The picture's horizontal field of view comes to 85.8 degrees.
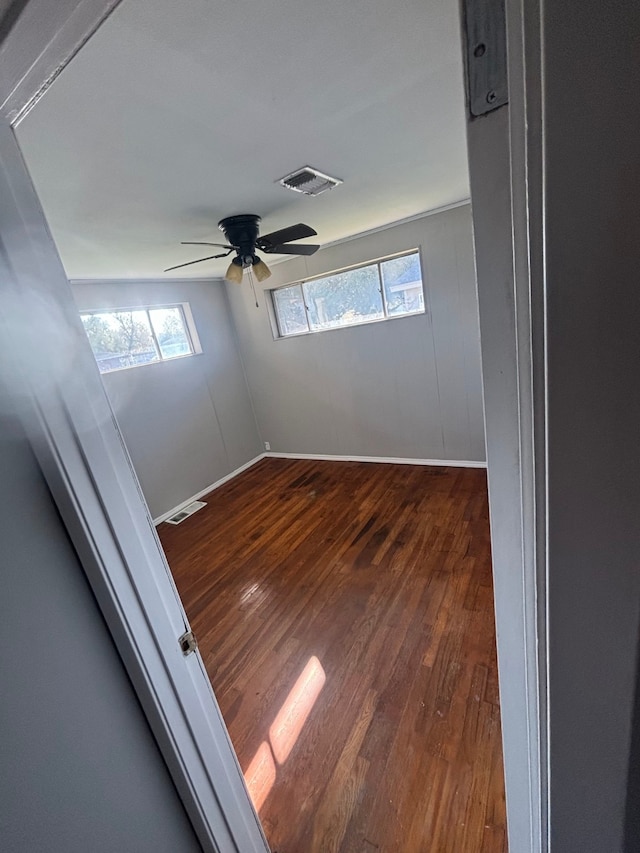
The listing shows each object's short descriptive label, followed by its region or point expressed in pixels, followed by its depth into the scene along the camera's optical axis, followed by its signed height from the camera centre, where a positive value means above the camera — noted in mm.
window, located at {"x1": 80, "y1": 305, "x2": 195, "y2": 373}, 3572 +355
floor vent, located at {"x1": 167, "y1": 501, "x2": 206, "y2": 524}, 3889 -1695
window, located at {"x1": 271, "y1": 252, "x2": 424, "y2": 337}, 3639 +340
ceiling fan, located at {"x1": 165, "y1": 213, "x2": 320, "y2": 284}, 2338 +680
